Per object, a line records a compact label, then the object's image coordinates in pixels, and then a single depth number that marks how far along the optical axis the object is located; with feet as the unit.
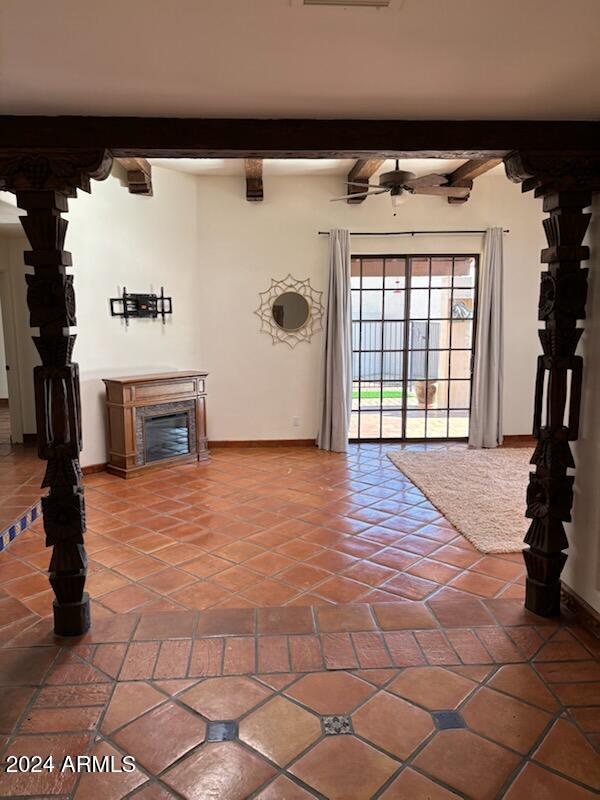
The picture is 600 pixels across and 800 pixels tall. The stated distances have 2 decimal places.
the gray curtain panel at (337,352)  20.13
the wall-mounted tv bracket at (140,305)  18.08
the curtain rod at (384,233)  20.76
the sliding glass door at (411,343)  21.35
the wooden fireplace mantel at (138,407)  16.93
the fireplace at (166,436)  17.80
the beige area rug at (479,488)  12.20
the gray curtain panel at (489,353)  20.59
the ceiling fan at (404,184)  14.94
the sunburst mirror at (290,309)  20.76
